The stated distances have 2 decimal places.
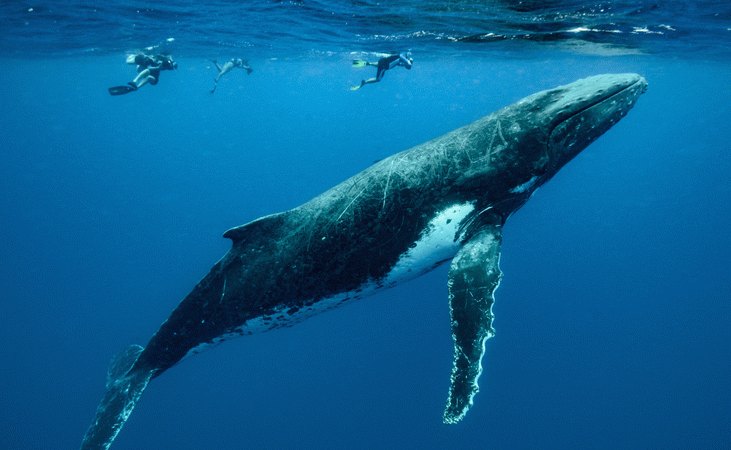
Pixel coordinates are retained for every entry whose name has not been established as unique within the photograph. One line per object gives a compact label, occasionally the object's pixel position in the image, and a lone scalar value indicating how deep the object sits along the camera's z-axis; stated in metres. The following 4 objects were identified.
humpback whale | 4.28
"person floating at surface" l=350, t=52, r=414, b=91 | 18.42
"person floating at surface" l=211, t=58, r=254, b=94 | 26.72
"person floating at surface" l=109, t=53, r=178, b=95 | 18.73
